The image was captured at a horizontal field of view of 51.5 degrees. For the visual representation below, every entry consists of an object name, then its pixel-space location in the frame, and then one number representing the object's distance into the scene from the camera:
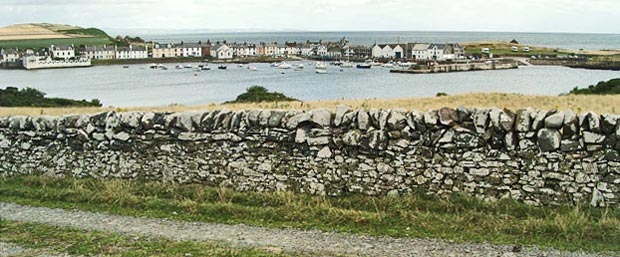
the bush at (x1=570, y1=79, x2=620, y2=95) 45.11
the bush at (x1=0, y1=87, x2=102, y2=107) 49.72
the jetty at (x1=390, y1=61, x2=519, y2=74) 129.50
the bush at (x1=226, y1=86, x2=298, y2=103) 45.55
